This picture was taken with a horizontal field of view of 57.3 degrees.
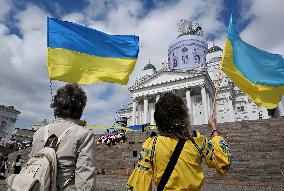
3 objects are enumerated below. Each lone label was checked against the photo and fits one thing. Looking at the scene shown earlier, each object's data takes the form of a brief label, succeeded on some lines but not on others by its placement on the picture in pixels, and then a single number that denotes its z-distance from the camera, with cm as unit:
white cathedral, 4869
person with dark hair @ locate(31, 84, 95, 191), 272
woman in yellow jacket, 249
